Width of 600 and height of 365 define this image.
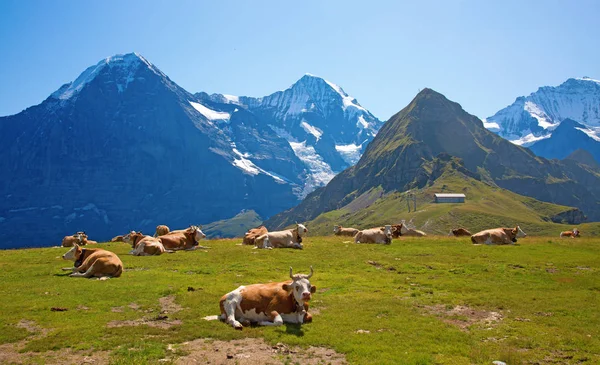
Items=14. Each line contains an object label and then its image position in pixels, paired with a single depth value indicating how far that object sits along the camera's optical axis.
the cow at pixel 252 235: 37.69
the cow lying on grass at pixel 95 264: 22.66
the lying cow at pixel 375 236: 38.00
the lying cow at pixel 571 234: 49.19
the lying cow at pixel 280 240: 35.03
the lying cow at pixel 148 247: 30.95
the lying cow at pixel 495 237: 37.12
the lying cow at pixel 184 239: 33.84
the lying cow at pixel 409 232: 48.92
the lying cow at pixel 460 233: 49.35
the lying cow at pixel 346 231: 48.69
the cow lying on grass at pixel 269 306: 15.45
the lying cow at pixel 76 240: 37.42
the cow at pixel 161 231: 42.44
